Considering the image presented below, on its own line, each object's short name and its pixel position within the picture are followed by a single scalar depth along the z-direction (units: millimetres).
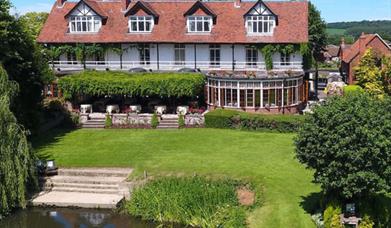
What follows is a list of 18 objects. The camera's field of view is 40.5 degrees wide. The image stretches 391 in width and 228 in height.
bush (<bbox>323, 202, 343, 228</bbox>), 21094
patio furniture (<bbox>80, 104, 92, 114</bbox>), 43097
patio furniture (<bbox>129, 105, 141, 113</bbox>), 42659
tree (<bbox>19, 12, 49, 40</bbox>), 74750
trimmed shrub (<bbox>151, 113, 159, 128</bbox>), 39969
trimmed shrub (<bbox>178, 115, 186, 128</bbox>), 39812
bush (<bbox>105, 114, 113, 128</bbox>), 40438
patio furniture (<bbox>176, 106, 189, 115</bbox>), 41762
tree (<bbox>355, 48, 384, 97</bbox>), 49300
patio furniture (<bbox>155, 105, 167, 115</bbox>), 42272
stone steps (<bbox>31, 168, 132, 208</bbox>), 26750
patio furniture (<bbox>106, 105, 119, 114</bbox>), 42812
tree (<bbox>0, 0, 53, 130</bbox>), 33250
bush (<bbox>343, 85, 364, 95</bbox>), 49475
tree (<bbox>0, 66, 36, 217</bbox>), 24547
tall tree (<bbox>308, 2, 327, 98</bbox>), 72250
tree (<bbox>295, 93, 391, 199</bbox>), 19641
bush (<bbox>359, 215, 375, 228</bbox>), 21000
